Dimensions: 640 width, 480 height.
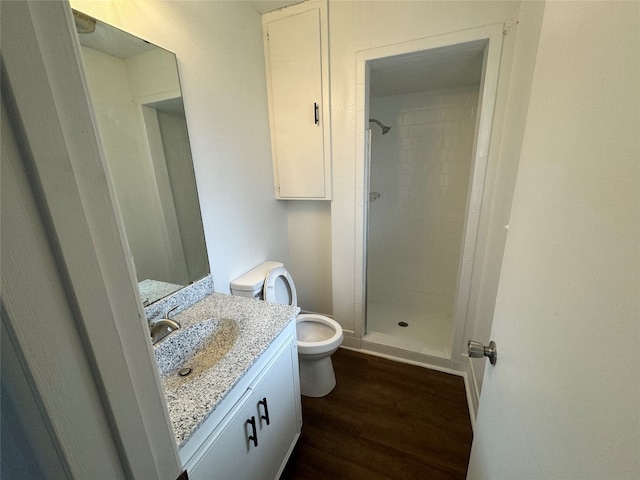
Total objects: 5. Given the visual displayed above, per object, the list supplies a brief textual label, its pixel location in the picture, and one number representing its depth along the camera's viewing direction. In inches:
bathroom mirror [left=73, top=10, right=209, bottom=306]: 35.2
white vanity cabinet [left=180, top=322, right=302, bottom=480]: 28.9
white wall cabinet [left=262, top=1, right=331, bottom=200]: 60.5
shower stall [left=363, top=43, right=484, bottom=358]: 78.9
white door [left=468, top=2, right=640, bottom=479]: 11.9
